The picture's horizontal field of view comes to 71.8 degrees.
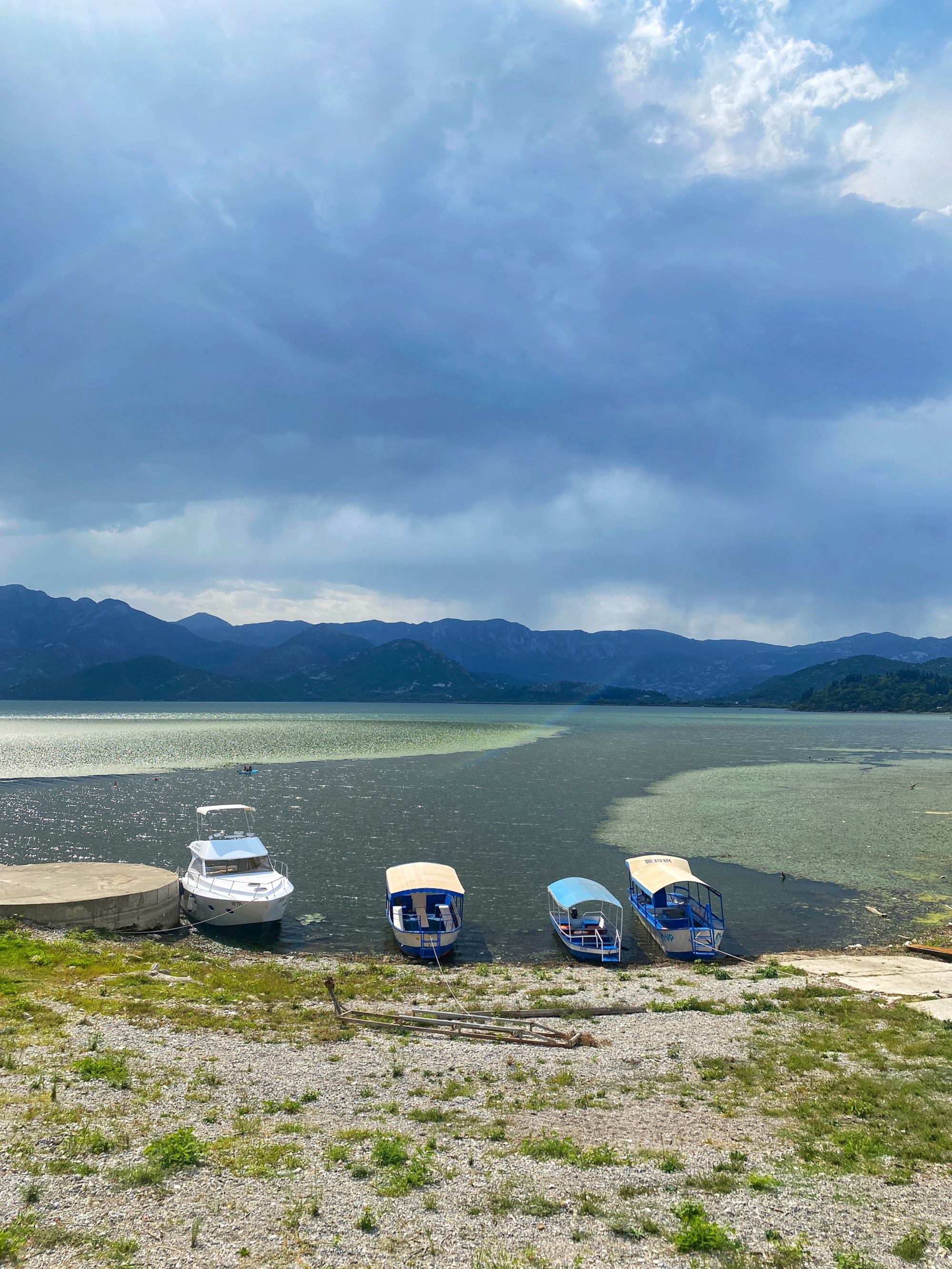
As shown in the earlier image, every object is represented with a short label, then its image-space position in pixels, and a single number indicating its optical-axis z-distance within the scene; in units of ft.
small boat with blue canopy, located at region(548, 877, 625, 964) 129.49
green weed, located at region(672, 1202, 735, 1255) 41.47
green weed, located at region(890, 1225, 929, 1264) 41.01
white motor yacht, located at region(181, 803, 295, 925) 138.41
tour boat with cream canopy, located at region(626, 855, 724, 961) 133.28
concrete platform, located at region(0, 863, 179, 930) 121.19
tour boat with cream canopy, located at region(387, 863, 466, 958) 126.82
